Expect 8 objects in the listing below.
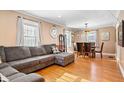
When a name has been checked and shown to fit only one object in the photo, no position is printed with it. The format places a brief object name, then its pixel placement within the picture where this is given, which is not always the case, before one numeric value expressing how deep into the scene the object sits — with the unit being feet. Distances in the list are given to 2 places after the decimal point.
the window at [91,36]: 19.07
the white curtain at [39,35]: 11.26
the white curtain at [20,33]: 8.91
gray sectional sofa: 7.03
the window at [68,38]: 18.92
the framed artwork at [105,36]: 16.97
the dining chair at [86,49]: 14.51
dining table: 14.51
